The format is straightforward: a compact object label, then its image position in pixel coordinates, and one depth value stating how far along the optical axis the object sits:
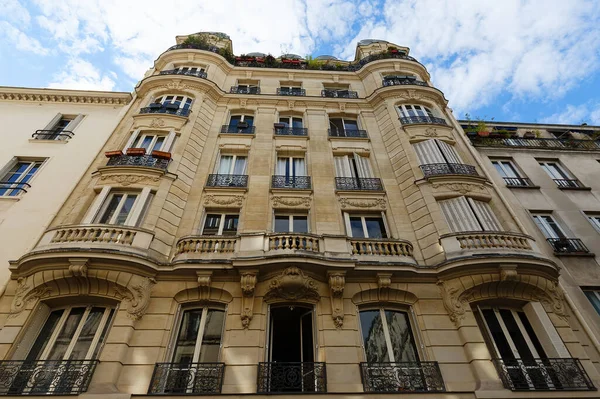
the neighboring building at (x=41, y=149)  9.56
